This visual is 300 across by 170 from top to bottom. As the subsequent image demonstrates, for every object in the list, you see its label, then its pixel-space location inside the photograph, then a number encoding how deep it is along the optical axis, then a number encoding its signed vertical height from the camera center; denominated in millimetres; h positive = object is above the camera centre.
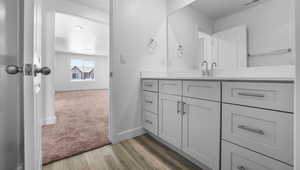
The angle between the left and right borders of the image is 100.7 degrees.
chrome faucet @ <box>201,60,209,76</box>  1652 +184
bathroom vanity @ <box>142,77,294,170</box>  694 -277
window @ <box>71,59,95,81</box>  7650 +890
